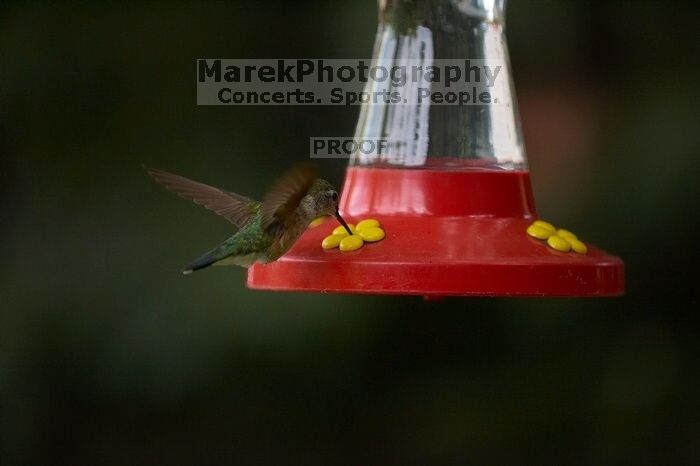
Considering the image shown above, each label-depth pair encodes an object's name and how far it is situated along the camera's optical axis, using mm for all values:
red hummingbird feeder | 4895
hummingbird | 5336
